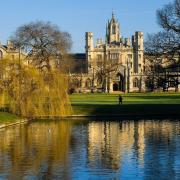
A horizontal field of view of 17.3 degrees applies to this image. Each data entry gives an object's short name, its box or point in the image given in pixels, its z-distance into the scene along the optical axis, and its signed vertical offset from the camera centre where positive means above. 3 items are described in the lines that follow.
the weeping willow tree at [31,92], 54.62 -0.70
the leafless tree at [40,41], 79.31 +5.79
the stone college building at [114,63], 147.00 +5.46
